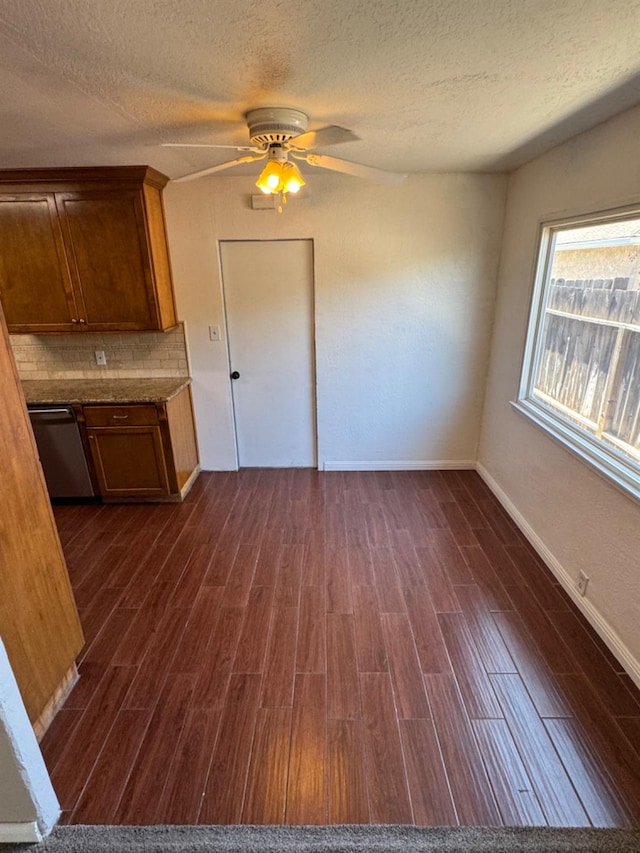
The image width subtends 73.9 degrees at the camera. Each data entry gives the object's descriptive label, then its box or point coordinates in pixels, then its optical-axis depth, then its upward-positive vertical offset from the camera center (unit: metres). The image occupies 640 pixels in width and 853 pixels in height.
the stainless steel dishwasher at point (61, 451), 3.17 -1.18
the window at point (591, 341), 2.06 -0.32
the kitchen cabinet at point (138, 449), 3.21 -1.19
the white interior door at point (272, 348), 3.47 -0.51
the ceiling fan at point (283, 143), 1.80 +0.59
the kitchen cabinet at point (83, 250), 2.91 +0.27
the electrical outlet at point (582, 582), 2.25 -1.53
